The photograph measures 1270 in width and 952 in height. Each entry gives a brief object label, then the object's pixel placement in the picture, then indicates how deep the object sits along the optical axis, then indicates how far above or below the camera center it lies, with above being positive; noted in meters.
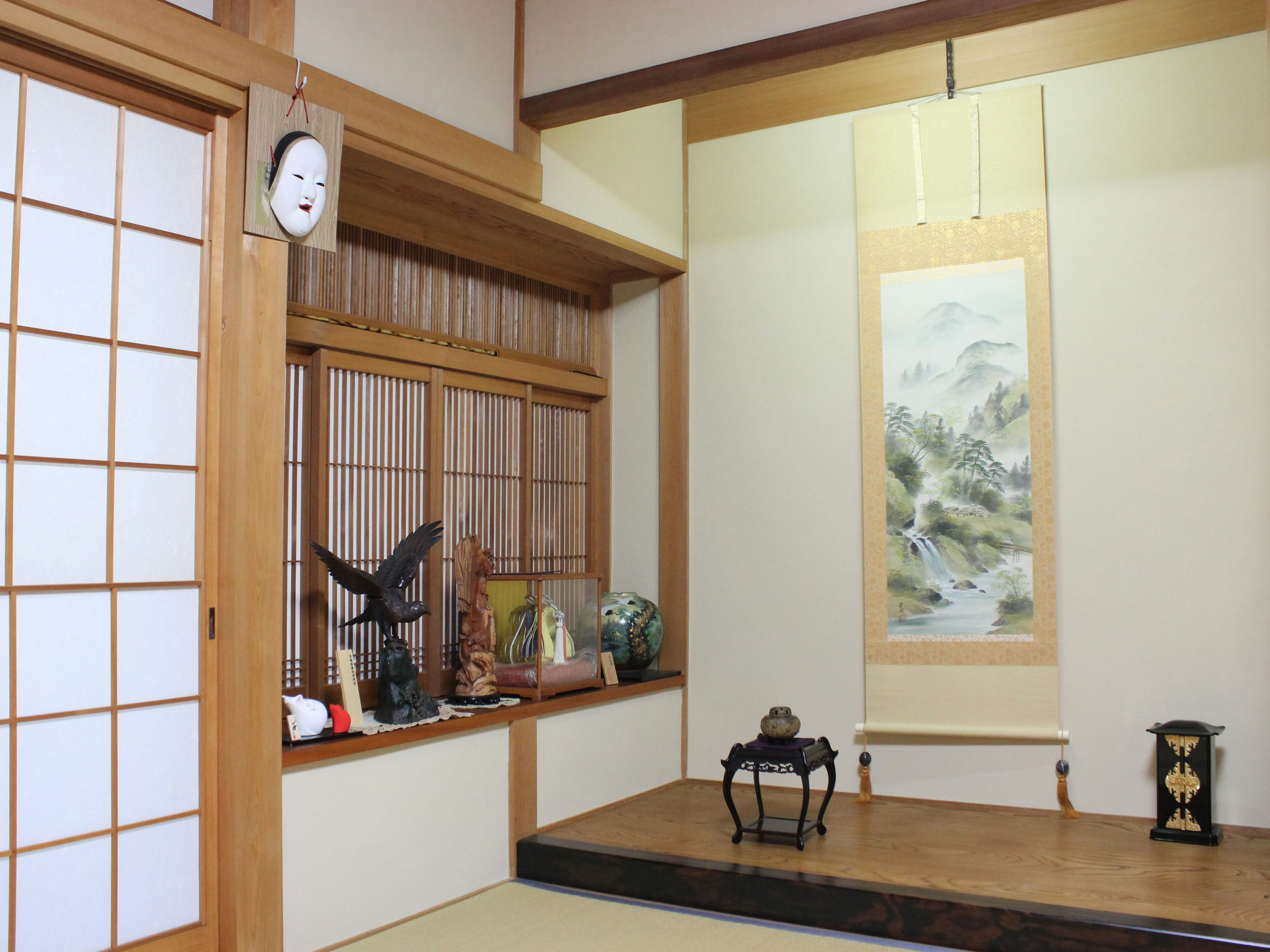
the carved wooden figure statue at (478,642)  4.12 -0.45
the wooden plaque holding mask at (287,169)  3.05 +1.05
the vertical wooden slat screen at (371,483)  3.91 +0.17
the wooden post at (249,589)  2.96 -0.17
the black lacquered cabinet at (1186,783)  3.93 -0.97
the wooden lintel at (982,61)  4.27 +2.04
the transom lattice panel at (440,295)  4.00 +0.98
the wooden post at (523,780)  4.01 -0.97
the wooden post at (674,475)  5.16 +0.25
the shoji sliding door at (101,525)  2.60 +0.01
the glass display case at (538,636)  4.24 -0.45
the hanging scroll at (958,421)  4.48 +0.45
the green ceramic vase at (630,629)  4.85 -0.48
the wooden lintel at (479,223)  3.70 +1.23
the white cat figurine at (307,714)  3.27 -0.58
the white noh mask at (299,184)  3.08 +1.01
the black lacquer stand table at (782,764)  3.79 -0.87
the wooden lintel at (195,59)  2.59 +1.29
